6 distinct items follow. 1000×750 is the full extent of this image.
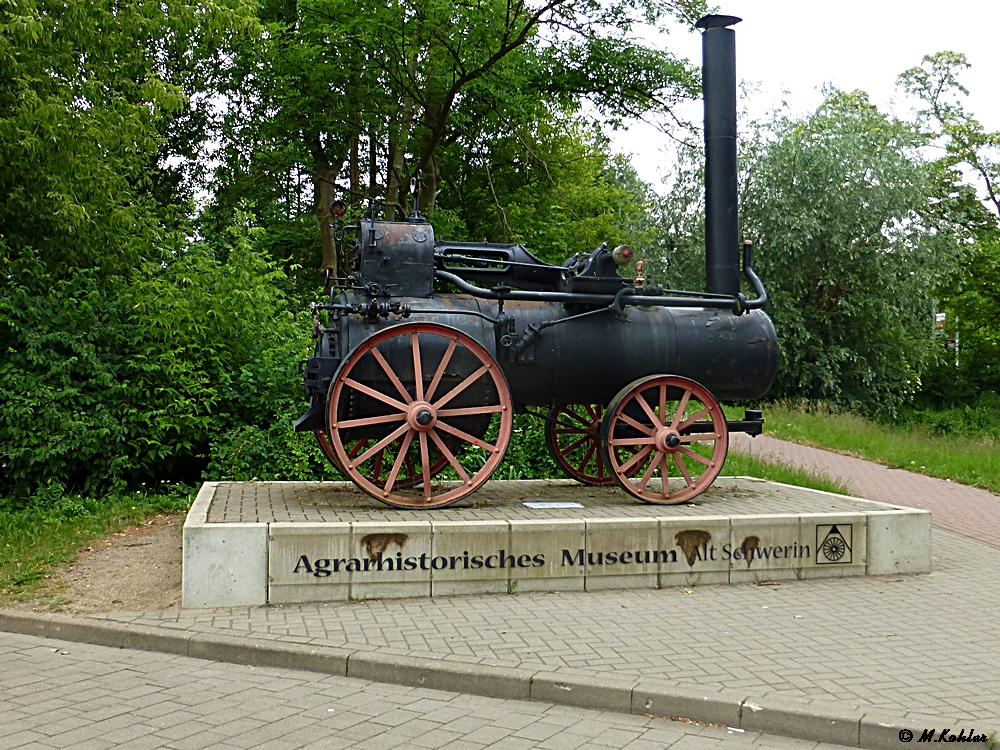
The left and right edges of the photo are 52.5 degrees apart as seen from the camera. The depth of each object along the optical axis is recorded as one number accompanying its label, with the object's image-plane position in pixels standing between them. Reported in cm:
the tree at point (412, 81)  1652
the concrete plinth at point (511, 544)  711
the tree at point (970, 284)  3403
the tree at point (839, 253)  2650
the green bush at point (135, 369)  1093
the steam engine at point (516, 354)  830
